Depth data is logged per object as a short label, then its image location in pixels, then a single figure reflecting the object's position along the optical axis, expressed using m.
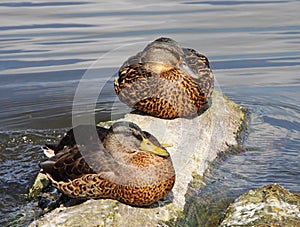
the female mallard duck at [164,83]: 12.86
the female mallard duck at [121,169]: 9.28
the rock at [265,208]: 8.94
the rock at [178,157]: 9.01
